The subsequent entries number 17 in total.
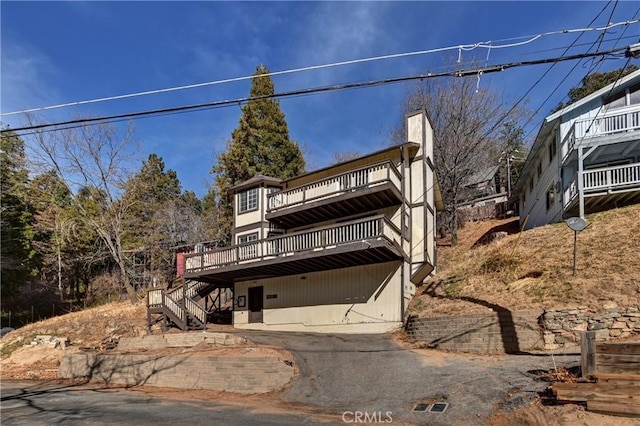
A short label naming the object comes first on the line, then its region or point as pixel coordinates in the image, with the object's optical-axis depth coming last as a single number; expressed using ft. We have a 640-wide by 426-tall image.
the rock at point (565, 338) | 36.58
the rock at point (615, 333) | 35.24
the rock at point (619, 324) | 35.27
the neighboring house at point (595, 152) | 61.72
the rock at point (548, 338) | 37.32
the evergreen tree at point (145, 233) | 103.79
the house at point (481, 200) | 123.95
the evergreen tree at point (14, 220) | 101.91
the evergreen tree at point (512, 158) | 120.48
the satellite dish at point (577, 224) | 42.86
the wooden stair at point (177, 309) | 66.90
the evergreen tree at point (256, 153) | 114.32
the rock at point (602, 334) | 35.53
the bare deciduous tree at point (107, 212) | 94.58
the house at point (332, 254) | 57.11
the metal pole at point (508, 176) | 131.95
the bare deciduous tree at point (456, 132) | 93.66
